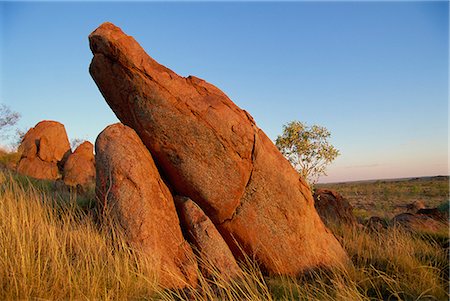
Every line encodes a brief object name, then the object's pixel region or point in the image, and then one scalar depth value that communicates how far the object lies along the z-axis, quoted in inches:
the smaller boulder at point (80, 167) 975.0
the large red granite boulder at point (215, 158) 275.1
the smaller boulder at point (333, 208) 522.3
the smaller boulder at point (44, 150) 1082.1
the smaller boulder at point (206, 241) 246.8
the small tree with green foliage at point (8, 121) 1333.7
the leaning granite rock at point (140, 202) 233.6
